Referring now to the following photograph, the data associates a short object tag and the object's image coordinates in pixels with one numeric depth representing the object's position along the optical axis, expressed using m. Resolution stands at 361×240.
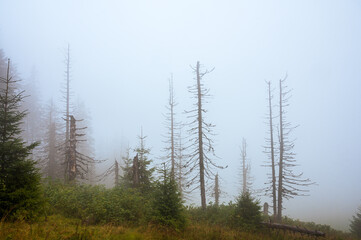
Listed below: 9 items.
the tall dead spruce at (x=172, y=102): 20.13
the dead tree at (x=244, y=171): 26.11
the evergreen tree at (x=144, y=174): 13.34
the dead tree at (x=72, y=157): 14.38
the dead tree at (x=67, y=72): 23.14
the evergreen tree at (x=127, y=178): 13.65
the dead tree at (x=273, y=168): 16.34
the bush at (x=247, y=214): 9.84
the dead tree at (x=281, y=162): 15.68
